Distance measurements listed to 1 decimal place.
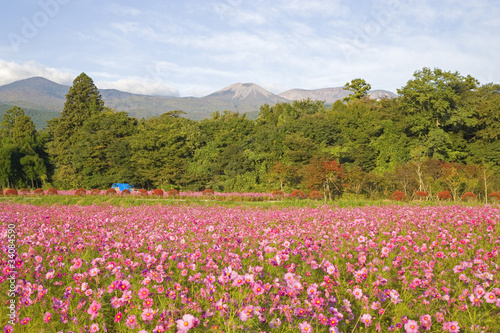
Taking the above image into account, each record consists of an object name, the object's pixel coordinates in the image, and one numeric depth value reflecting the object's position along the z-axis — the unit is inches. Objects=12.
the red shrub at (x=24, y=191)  835.6
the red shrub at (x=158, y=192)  827.0
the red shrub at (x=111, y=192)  761.9
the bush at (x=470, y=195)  635.5
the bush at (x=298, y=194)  738.7
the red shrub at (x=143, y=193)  823.8
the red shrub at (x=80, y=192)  799.7
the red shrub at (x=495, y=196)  605.0
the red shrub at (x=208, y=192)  847.1
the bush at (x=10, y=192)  782.2
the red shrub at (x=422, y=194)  656.7
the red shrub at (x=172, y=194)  822.2
